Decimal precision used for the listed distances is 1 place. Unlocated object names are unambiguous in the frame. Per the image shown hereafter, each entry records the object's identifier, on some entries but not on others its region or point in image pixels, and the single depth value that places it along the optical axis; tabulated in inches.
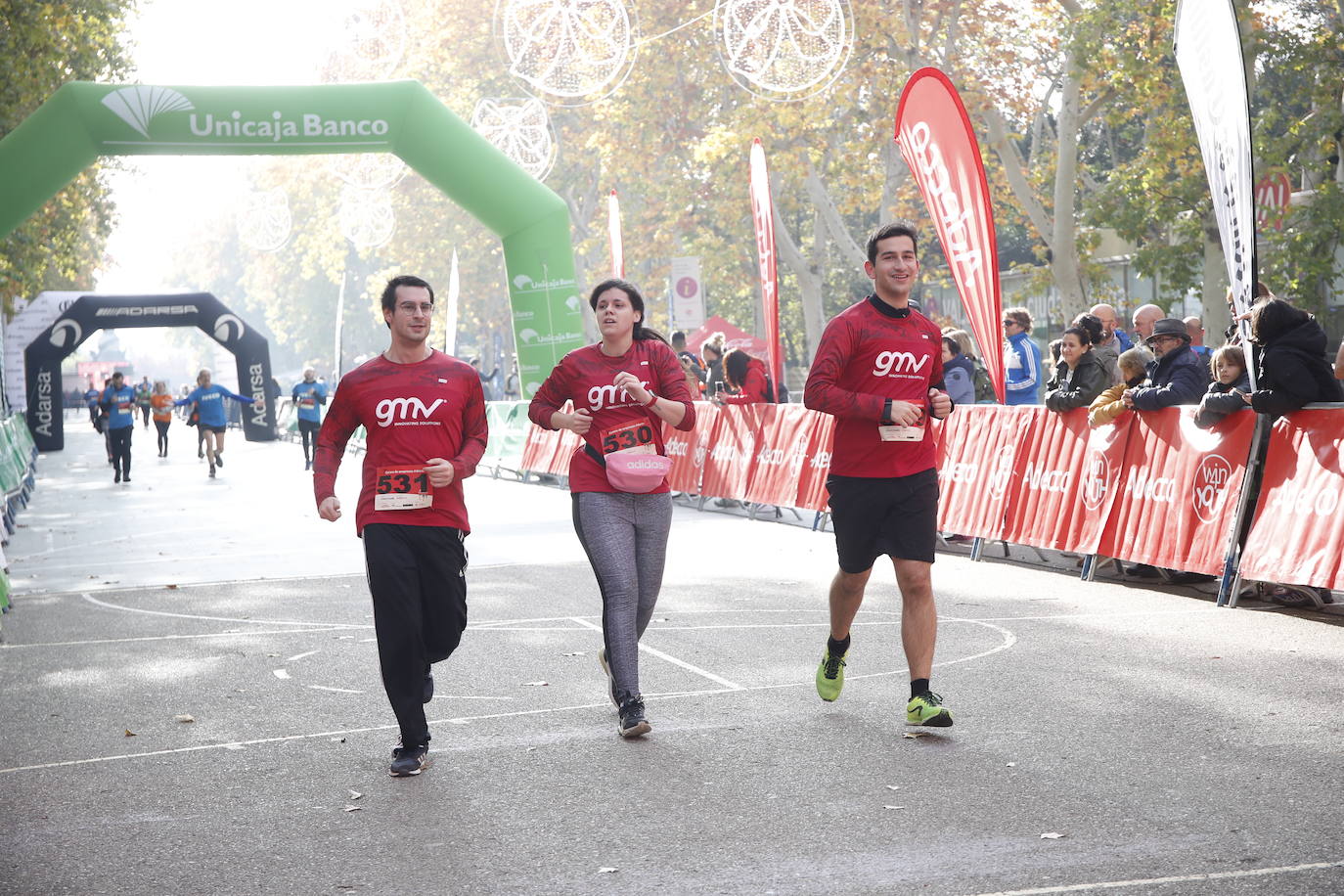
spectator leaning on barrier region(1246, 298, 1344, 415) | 380.8
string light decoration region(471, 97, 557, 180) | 1085.8
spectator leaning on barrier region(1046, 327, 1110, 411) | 471.5
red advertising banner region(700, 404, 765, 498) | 700.7
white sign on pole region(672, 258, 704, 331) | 1185.4
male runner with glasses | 243.1
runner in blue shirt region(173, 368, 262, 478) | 1194.6
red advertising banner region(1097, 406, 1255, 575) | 403.9
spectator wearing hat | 433.7
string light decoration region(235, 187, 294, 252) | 1273.4
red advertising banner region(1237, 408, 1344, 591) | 363.6
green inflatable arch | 821.2
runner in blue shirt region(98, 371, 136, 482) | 1075.3
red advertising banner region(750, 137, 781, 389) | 727.1
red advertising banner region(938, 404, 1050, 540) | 497.4
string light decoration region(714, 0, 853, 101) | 763.4
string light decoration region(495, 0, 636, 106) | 754.0
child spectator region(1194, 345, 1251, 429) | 403.5
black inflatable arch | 1636.3
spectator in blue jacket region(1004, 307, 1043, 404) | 565.9
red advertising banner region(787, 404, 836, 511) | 625.3
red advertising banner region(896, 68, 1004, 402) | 533.0
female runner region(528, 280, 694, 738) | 266.1
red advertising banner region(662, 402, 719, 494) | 749.3
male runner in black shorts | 261.9
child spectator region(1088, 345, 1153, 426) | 453.4
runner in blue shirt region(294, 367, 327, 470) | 1216.8
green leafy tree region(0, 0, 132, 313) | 913.5
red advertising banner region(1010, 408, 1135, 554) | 452.1
